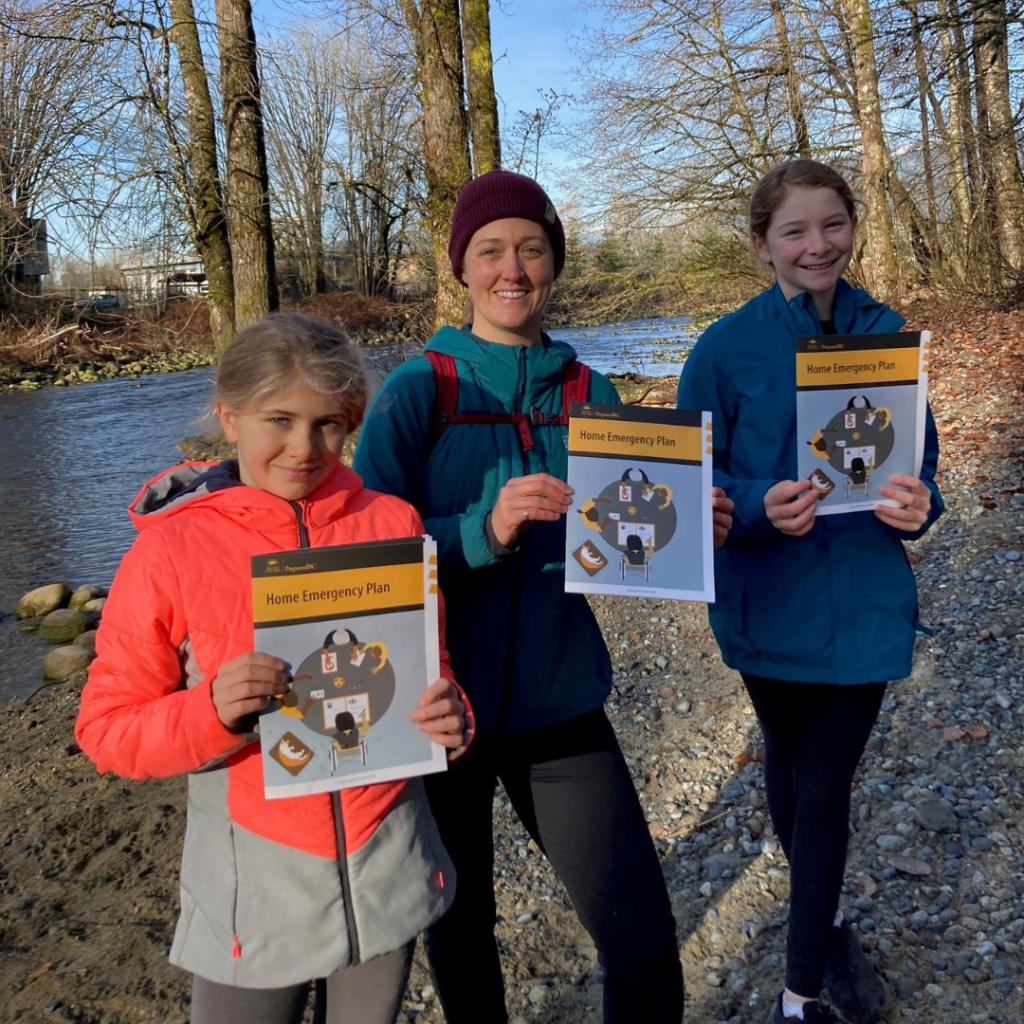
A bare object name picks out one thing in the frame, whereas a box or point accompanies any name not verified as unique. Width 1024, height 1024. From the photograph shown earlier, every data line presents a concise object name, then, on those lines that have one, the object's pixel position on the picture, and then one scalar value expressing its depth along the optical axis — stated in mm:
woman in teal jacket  2014
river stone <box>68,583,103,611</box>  8164
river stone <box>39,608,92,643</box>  7508
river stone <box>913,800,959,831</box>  3395
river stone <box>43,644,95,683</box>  6625
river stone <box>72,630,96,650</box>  7046
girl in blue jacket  2277
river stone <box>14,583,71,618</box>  8086
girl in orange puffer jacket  1651
